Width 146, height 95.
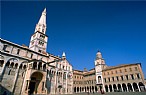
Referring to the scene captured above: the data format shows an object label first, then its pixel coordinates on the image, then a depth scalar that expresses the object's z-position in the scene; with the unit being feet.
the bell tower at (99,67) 159.22
